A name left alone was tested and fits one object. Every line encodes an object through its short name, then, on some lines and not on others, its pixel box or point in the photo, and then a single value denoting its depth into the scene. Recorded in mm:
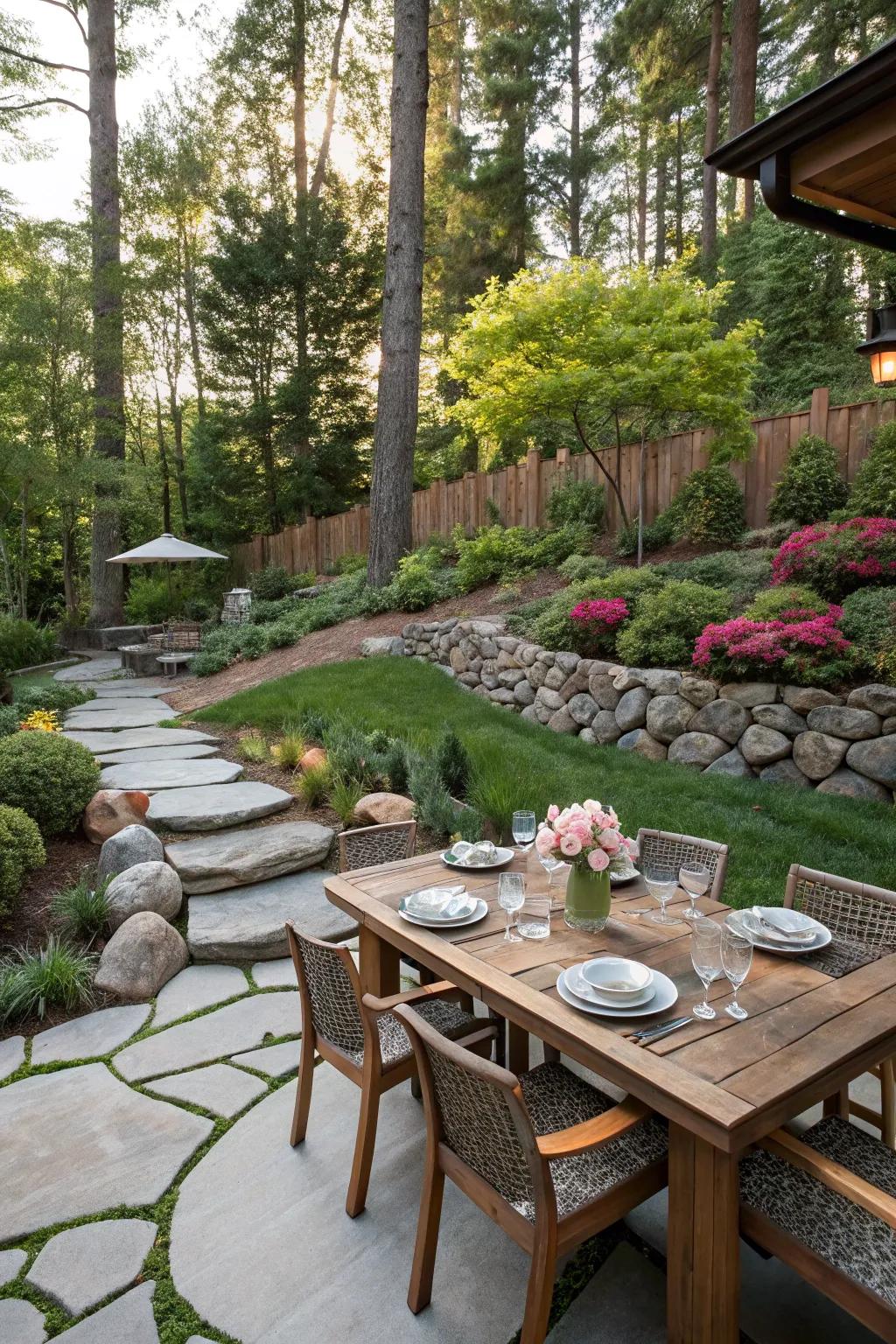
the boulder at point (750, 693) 5221
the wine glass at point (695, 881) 2281
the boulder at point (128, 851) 3916
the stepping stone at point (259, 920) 3504
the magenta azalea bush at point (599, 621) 6484
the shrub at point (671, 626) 5969
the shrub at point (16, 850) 3410
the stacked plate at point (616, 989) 1810
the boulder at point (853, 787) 4680
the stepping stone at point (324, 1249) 1775
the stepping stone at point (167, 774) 4992
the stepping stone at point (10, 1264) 1926
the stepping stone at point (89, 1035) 2848
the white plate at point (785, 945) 2070
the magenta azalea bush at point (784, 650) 5074
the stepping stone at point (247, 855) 3951
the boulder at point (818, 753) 4859
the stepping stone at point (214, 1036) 2777
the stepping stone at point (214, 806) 4387
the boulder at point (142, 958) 3234
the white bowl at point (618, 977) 1838
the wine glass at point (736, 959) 1773
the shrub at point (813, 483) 7418
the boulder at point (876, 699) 4633
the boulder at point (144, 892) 3600
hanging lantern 4656
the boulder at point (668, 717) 5629
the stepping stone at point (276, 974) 3340
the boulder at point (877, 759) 4582
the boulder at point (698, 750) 5426
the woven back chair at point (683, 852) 2758
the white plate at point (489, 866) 2731
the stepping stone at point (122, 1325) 1739
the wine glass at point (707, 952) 1822
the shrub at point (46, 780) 4184
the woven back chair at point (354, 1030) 2084
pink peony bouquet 2113
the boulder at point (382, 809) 4453
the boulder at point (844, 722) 4719
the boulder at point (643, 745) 5746
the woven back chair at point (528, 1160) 1521
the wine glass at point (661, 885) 2271
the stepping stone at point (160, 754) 5660
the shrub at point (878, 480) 6641
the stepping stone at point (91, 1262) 1867
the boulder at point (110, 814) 4359
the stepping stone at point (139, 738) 6109
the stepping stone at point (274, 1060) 2744
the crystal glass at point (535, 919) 2234
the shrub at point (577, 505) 9430
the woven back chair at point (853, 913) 2266
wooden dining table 1508
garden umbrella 12914
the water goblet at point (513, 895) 2268
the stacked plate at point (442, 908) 2289
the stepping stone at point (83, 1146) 2162
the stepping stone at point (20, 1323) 1752
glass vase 2230
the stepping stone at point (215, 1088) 2562
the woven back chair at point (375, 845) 3105
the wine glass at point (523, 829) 2770
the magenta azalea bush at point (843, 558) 5820
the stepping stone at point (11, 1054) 2764
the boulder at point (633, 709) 5891
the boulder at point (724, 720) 5328
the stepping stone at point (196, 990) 3131
